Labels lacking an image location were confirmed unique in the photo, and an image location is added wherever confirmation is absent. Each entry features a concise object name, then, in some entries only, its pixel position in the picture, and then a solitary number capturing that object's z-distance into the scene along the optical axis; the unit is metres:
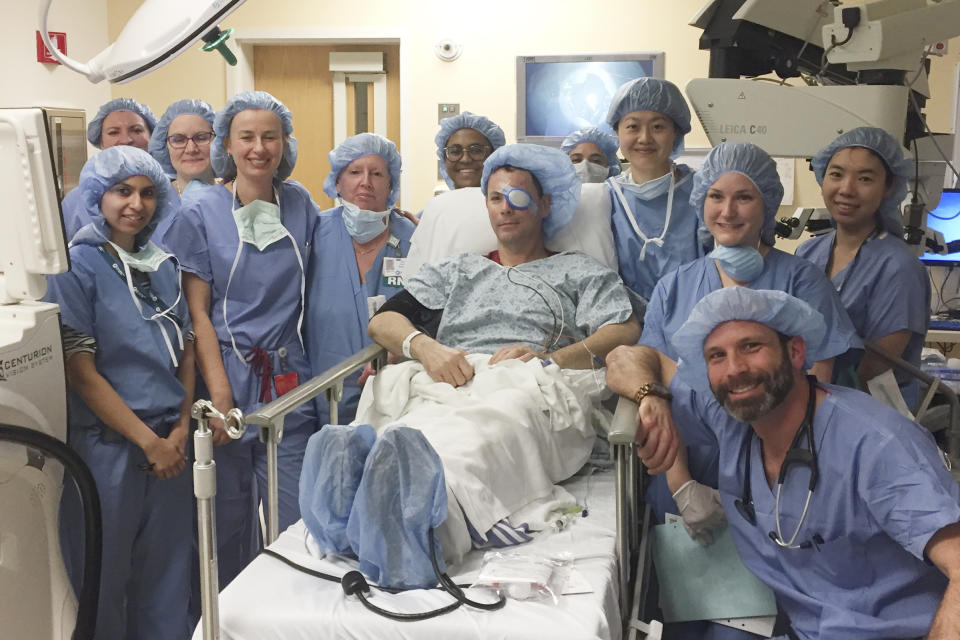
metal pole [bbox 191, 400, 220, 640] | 1.50
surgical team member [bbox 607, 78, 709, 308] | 2.64
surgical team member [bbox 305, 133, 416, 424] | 2.79
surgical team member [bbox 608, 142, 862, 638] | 2.11
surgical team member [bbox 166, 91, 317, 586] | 2.60
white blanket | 1.89
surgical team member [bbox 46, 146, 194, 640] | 2.28
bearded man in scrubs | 1.63
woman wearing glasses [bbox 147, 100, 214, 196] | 3.15
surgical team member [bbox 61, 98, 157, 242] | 3.15
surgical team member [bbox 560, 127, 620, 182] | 3.41
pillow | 2.69
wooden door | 5.42
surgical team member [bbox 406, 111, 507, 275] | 2.81
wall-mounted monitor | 5.02
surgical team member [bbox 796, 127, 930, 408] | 2.49
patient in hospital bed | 1.71
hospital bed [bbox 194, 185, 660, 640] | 1.56
